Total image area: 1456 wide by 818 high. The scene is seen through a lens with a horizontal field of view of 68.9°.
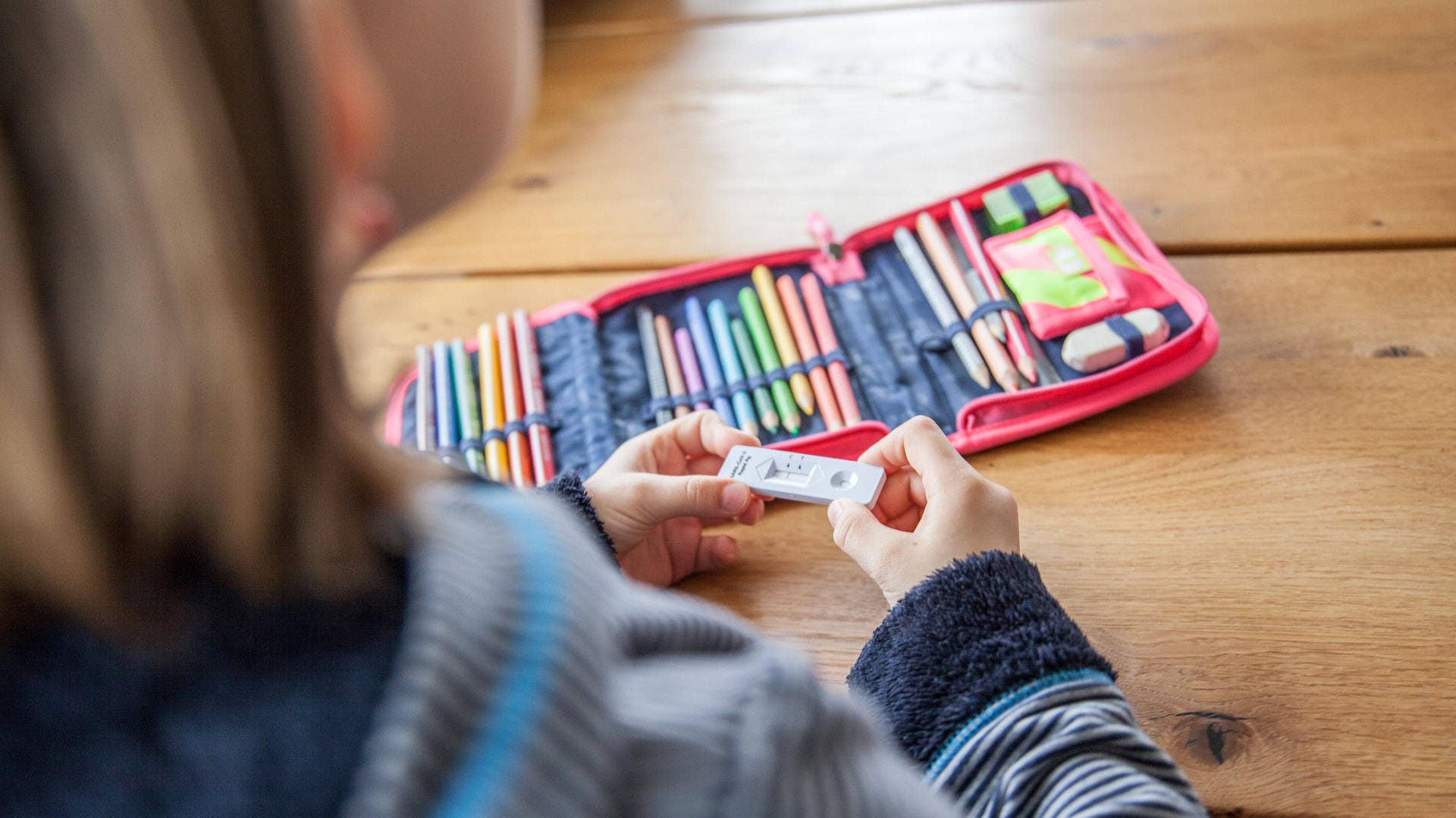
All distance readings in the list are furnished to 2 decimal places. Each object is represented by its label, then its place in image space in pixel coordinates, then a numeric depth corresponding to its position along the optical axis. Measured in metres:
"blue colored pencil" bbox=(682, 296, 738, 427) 0.74
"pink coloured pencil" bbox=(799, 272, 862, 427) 0.72
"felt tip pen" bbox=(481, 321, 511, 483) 0.73
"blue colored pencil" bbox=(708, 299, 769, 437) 0.72
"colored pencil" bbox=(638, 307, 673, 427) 0.76
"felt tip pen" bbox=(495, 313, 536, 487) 0.73
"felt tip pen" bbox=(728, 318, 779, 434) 0.72
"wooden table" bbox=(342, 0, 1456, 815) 0.53
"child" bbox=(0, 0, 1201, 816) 0.23
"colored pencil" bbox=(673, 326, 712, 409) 0.76
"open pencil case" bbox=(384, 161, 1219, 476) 0.68
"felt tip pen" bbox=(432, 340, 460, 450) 0.76
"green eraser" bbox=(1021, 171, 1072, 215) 0.81
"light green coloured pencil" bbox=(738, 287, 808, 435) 0.71
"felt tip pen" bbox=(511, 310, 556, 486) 0.73
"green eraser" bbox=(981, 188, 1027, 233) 0.81
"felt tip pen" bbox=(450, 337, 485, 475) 0.74
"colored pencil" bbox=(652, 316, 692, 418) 0.75
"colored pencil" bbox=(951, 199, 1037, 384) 0.70
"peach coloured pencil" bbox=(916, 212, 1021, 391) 0.70
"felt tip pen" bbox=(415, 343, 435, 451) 0.76
